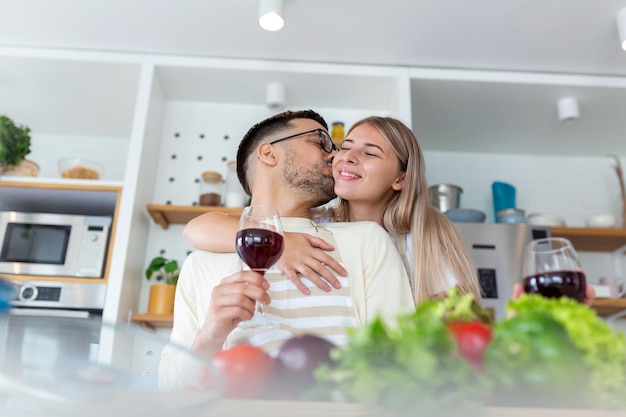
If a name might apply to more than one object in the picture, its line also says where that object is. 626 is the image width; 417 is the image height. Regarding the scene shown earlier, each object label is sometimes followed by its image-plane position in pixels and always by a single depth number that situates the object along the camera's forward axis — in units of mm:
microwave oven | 2701
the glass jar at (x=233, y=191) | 2973
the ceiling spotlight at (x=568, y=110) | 3201
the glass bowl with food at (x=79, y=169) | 2977
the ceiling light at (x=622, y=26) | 2602
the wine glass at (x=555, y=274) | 734
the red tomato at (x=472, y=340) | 440
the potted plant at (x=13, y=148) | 2842
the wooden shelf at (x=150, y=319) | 2730
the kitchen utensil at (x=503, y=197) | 3391
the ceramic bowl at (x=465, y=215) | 3107
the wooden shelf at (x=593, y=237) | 3182
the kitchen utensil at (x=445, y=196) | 3217
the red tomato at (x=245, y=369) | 483
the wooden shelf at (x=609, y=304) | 3041
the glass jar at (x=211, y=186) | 3055
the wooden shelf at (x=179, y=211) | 2896
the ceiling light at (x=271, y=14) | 2498
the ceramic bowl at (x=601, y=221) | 3348
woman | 1541
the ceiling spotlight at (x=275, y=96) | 3152
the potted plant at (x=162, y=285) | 2803
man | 958
